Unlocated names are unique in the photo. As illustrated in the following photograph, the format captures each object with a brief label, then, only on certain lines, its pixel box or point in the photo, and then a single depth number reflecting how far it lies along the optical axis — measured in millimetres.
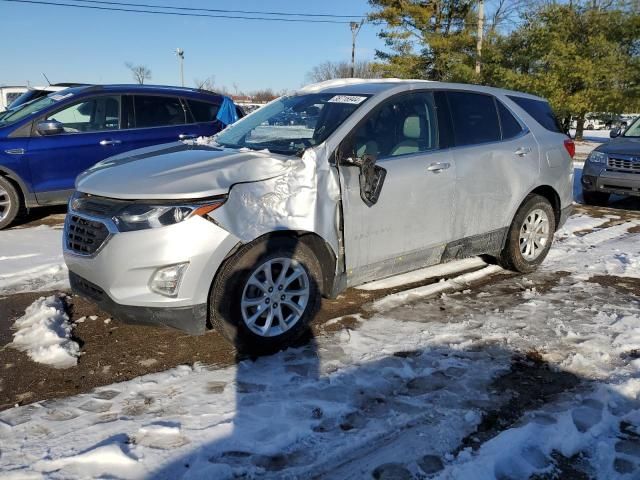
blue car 6797
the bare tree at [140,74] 52947
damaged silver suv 3125
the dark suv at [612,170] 8492
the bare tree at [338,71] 62156
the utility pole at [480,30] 26739
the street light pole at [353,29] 39656
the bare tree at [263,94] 74062
